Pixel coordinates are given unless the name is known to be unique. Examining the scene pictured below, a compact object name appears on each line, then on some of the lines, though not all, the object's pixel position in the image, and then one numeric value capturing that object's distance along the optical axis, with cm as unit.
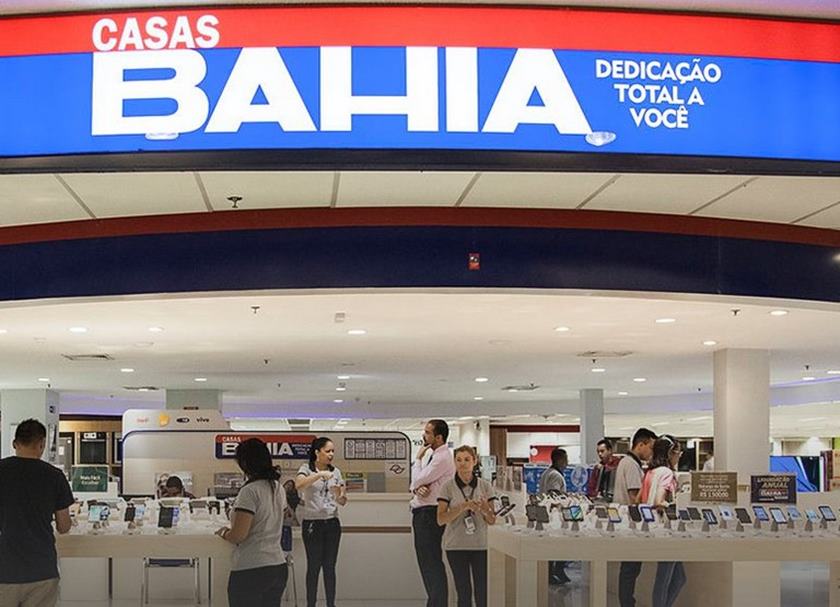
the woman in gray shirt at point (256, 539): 585
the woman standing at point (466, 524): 742
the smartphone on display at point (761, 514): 790
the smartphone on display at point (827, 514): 802
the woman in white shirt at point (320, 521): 874
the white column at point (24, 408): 2194
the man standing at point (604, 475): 1173
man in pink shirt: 782
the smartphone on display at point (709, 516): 782
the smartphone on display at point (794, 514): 805
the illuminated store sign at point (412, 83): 396
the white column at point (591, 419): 2164
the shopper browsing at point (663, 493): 874
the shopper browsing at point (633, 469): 988
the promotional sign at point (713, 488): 916
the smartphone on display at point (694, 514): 781
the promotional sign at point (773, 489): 916
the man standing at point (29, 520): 572
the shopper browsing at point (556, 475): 1317
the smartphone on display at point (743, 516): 789
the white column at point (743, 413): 1245
